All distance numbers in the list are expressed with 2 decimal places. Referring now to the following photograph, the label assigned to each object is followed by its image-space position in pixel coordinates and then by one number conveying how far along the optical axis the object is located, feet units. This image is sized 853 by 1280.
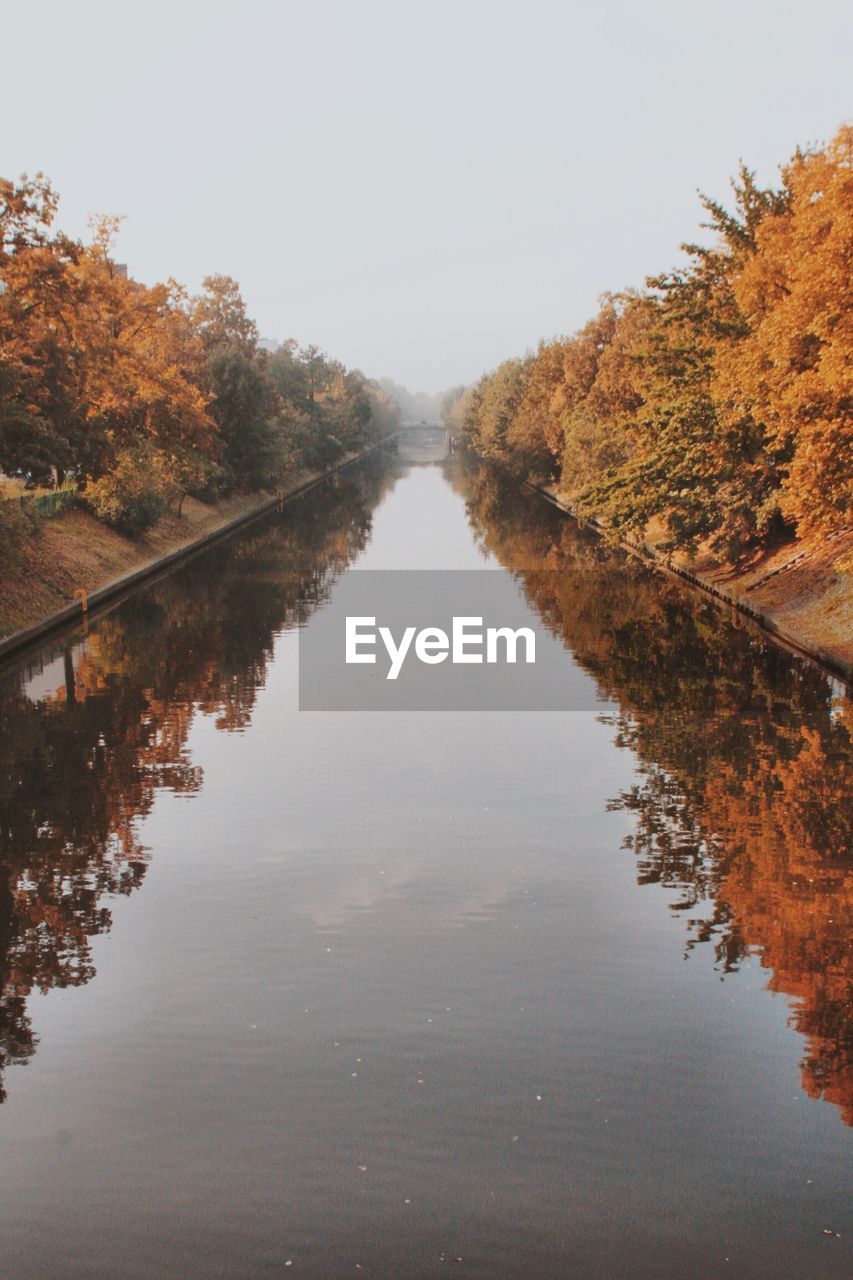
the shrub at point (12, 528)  96.94
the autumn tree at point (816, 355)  72.23
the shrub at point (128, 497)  147.64
